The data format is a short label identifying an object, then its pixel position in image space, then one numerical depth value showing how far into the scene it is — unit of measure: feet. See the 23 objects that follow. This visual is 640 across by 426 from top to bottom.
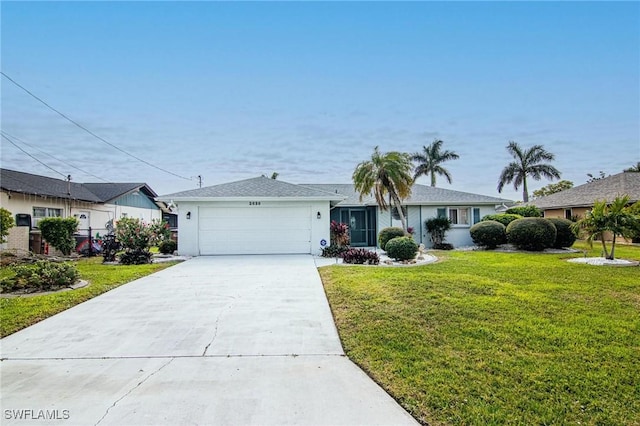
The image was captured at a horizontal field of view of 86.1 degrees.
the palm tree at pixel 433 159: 110.52
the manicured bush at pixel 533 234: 48.66
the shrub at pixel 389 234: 53.31
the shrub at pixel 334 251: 45.11
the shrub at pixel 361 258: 38.01
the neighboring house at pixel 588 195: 64.54
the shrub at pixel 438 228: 58.18
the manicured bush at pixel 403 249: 39.32
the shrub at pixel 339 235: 49.72
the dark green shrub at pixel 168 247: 50.70
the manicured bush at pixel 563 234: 51.39
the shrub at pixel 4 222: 39.50
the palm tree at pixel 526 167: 99.60
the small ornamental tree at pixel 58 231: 47.85
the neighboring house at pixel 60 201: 49.33
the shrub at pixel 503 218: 58.90
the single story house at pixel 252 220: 48.37
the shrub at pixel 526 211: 67.36
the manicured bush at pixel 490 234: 52.65
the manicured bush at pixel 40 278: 24.78
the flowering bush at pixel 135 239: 42.05
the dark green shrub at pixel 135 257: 41.57
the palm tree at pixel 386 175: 47.16
